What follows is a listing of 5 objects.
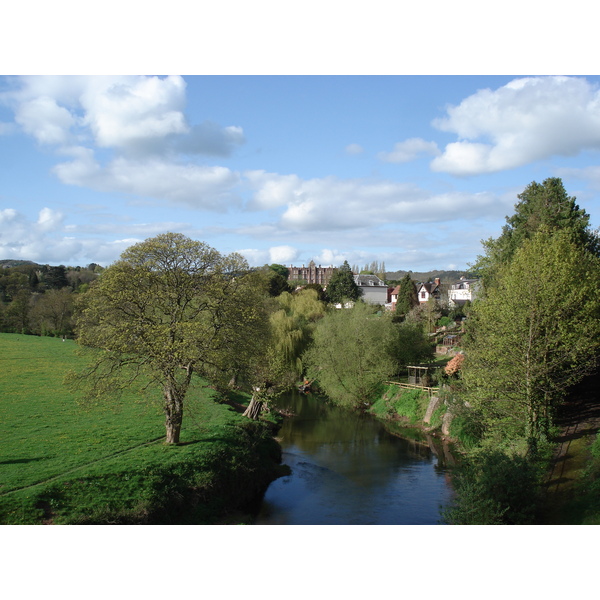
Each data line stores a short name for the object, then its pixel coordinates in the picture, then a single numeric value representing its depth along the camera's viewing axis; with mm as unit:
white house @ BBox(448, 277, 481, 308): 88062
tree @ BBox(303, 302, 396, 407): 37000
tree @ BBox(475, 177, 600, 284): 29438
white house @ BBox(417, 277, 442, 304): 81419
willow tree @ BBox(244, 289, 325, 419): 25797
